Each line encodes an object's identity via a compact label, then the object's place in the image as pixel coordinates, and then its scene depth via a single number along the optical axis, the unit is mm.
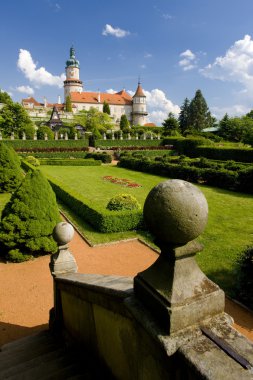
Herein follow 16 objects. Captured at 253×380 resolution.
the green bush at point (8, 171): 16397
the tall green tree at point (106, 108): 91250
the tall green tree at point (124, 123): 76688
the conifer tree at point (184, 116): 80688
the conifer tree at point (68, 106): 87512
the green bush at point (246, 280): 5957
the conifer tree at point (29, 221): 8055
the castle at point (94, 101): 99312
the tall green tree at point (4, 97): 71438
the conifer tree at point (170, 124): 70750
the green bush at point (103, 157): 37125
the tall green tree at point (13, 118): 53906
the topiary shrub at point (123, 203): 11203
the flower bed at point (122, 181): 20139
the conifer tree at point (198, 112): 77875
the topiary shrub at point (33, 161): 30206
